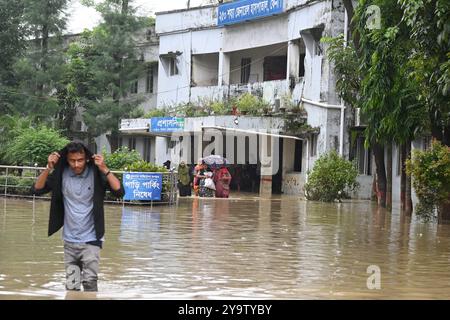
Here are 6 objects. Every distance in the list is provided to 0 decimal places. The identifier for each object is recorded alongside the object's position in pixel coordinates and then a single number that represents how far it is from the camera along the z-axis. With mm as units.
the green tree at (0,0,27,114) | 46031
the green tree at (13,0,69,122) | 47406
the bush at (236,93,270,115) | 38562
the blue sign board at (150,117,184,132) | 41375
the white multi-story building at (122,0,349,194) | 36031
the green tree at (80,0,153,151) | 48531
